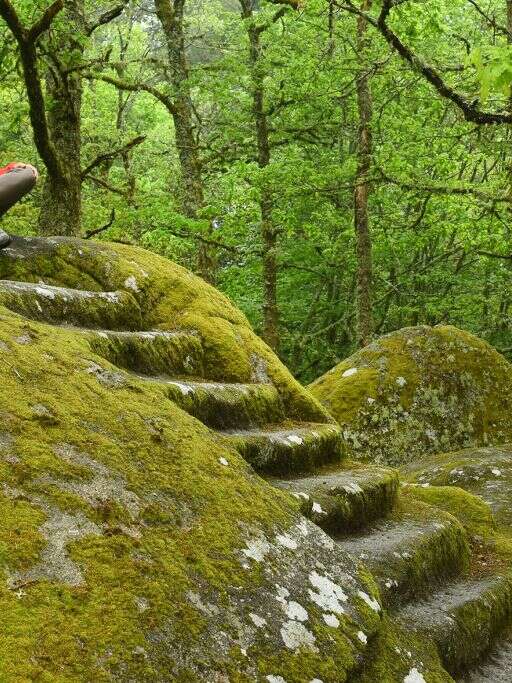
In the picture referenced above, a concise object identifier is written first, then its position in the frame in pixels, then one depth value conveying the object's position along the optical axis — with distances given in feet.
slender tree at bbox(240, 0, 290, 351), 56.34
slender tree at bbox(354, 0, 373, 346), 50.21
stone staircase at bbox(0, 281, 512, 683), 15.26
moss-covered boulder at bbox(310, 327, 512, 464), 35.73
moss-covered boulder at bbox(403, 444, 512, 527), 26.40
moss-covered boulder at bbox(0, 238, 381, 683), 8.07
